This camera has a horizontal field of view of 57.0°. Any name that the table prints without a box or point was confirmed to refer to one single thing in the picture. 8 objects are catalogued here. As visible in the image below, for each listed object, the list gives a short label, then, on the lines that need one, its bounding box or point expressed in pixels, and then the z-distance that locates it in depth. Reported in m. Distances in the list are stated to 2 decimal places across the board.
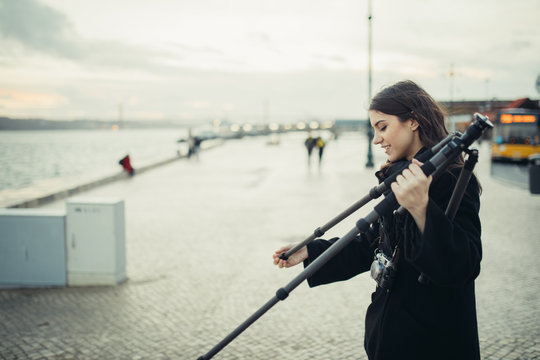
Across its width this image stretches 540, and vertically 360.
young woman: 1.57
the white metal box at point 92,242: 6.18
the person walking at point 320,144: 22.27
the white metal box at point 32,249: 6.14
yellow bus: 25.12
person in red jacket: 19.52
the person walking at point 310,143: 23.60
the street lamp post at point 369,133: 22.35
